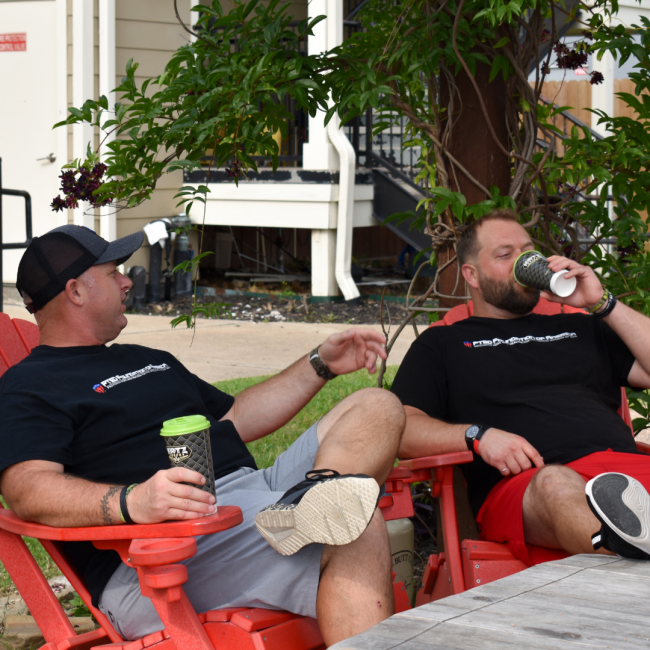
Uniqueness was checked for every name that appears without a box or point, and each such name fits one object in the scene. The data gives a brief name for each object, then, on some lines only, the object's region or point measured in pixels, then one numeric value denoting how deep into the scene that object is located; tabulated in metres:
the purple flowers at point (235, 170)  5.95
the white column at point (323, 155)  16.00
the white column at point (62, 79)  16.02
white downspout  16.25
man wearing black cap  3.65
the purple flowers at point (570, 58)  6.98
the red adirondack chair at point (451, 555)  4.87
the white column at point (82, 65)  15.80
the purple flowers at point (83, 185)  5.82
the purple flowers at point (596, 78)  7.42
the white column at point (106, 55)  15.87
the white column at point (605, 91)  19.20
